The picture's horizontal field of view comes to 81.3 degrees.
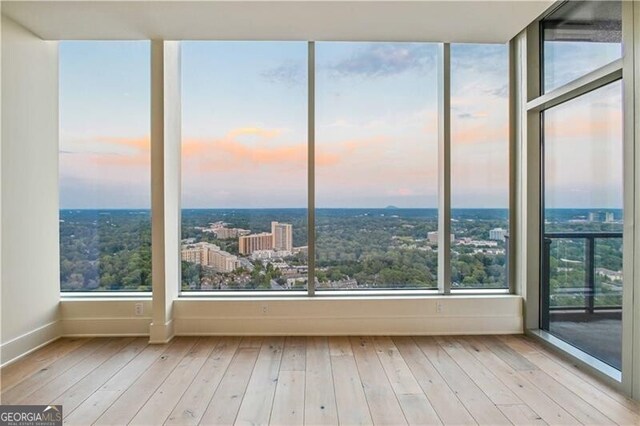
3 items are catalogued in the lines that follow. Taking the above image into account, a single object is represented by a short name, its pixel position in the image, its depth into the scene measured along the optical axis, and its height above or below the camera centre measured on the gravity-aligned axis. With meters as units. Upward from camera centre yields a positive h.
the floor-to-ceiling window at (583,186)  2.89 +0.21
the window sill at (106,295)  3.84 -0.87
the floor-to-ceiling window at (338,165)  3.99 +0.49
